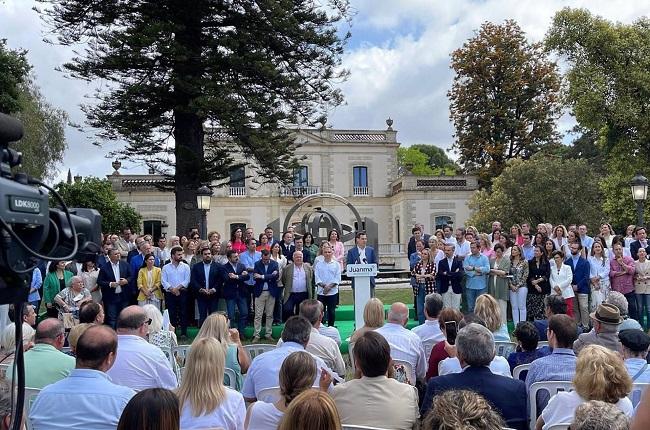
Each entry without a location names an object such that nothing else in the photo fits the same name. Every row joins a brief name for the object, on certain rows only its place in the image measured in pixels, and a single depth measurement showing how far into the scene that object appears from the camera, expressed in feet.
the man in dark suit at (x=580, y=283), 36.68
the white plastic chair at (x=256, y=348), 21.17
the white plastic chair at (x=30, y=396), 14.39
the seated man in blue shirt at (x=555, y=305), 21.18
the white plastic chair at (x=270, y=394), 14.56
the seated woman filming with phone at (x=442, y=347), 17.81
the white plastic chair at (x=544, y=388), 14.10
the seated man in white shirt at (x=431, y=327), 20.96
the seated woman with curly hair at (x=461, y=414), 7.36
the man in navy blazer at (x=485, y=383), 13.21
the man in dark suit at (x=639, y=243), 39.63
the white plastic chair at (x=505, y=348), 21.06
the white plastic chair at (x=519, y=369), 16.60
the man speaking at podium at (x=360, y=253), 39.78
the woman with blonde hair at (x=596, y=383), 11.70
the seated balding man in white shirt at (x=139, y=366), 15.02
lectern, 32.86
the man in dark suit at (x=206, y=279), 36.11
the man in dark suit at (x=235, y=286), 36.40
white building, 138.31
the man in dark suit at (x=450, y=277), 37.63
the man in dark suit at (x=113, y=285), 35.58
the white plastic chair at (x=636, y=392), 14.24
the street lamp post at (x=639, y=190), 45.29
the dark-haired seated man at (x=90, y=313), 20.43
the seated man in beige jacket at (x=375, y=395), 12.62
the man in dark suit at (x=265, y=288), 36.70
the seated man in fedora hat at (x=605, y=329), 17.22
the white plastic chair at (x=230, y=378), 17.85
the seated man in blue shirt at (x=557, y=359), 14.49
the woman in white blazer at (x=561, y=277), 35.88
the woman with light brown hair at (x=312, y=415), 8.32
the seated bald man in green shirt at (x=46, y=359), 15.46
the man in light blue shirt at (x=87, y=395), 11.09
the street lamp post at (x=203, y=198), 53.93
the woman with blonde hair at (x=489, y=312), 19.27
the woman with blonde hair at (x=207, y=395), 11.96
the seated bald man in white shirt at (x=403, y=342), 18.21
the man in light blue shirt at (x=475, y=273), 37.37
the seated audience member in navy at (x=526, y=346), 17.38
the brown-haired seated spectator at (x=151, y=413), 8.13
